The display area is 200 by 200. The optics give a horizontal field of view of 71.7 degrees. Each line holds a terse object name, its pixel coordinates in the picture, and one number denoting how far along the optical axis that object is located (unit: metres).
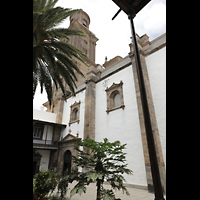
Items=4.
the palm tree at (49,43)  6.14
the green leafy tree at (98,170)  3.74
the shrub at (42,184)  4.75
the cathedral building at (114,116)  8.82
